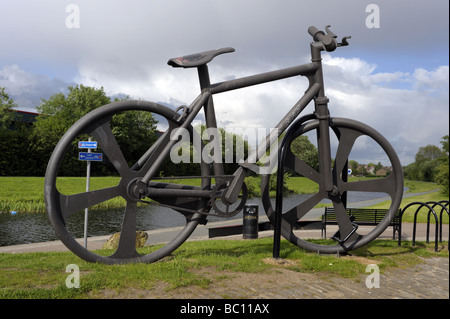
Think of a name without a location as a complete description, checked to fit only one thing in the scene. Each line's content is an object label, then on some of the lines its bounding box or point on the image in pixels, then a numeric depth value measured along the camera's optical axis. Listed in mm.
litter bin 9838
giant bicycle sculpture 4656
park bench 9945
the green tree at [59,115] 28984
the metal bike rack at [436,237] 7195
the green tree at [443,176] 23094
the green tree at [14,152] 27250
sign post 8617
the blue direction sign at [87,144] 8215
